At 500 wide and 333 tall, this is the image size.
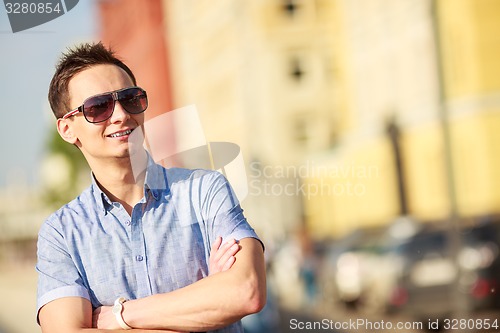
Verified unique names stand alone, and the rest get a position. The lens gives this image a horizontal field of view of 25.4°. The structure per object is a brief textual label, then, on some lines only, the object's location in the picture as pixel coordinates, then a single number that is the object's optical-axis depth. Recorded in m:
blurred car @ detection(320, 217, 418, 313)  16.80
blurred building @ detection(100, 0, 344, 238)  44.72
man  2.37
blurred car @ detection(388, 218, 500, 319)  14.51
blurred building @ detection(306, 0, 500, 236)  27.92
